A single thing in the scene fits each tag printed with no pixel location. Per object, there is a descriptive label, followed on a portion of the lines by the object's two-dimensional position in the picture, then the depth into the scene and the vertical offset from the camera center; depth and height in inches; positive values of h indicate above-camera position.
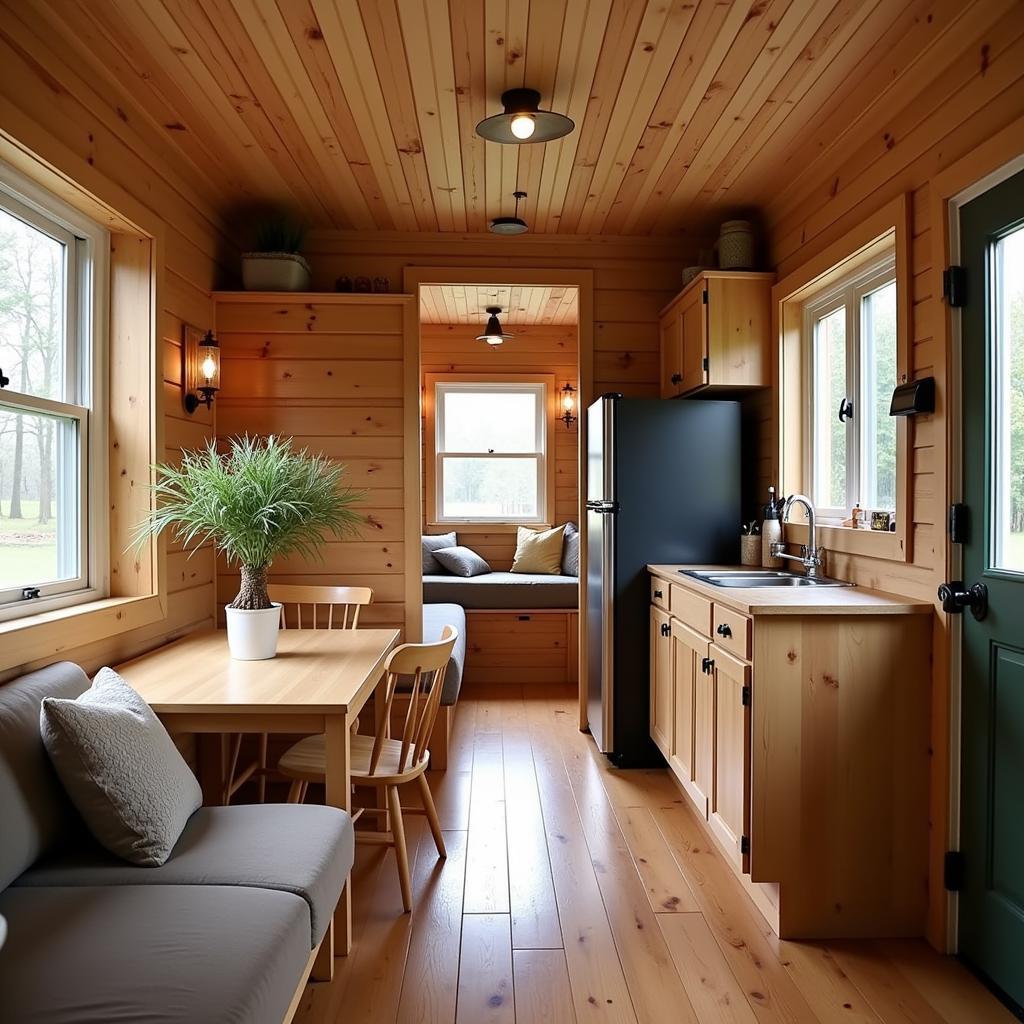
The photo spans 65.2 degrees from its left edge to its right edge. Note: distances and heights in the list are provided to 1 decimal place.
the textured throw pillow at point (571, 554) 237.9 -14.3
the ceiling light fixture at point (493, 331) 231.0 +50.8
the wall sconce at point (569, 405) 254.2 +32.2
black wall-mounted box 91.3 +12.6
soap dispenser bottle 135.6 -4.6
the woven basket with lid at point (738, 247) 145.0 +47.2
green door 78.7 -8.1
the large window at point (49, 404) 90.4 +12.4
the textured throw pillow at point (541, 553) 240.1 -14.2
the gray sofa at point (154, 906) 50.2 -30.3
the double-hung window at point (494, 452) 257.9 +17.5
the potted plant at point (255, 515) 101.3 -1.1
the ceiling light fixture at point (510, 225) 155.9 +54.9
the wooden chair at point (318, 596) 134.2 -15.3
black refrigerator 144.3 -1.6
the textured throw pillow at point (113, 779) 67.6 -23.5
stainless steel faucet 118.8 -6.8
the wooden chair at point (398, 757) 95.3 -32.6
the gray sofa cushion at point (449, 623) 146.4 -27.1
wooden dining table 85.1 -20.8
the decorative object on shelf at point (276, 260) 149.4 +46.0
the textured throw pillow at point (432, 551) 235.1 -13.2
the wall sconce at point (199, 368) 130.9 +22.9
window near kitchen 111.8 +17.5
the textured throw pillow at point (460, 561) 228.7 -16.0
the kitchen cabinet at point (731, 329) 140.6 +31.3
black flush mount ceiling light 106.2 +51.9
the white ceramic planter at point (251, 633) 106.5 -17.0
